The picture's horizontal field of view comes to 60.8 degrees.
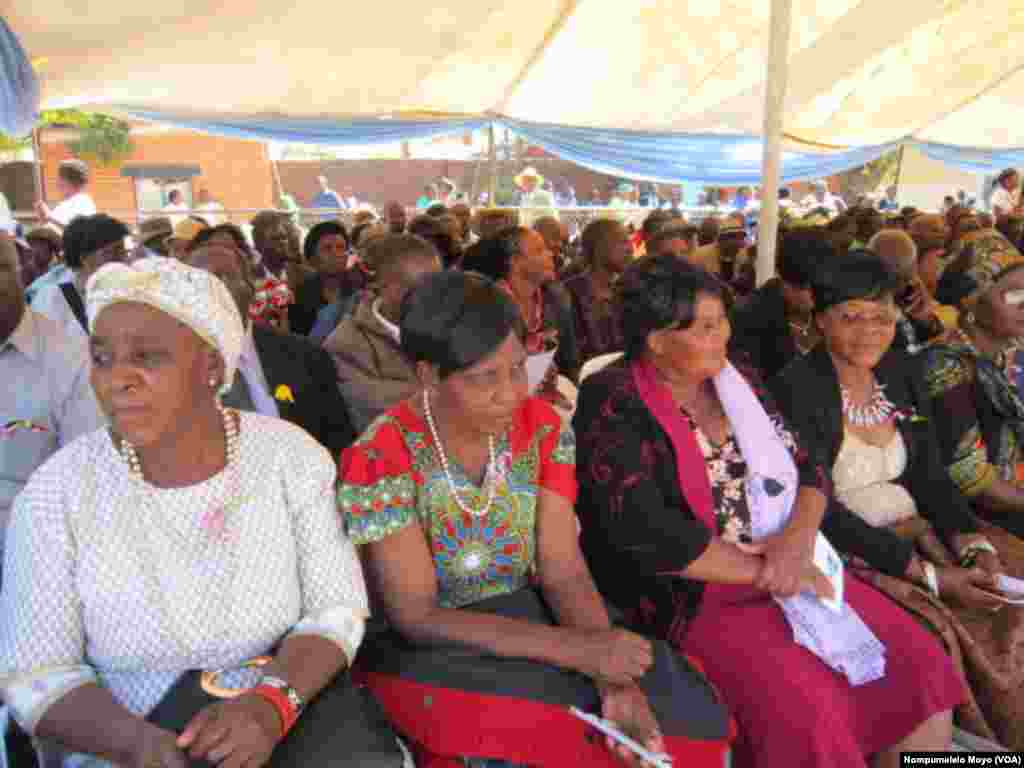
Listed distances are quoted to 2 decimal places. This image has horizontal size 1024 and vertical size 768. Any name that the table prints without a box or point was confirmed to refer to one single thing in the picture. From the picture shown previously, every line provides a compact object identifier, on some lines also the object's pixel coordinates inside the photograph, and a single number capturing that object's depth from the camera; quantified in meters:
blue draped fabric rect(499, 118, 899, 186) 9.10
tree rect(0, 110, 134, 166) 22.22
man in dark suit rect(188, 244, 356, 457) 2.74
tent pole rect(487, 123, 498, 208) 9.47
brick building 23.20
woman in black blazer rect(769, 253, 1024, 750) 2.63
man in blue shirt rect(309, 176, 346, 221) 14.48
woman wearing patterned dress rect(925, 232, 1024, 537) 3.07
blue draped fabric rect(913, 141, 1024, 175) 11.95
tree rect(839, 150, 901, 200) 22.78
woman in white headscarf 1.63
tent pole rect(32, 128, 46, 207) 7.05
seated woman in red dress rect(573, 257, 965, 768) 2.13
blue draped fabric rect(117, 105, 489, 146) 7.81
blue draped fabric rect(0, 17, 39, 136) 4.23
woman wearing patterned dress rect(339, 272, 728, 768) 1.82
